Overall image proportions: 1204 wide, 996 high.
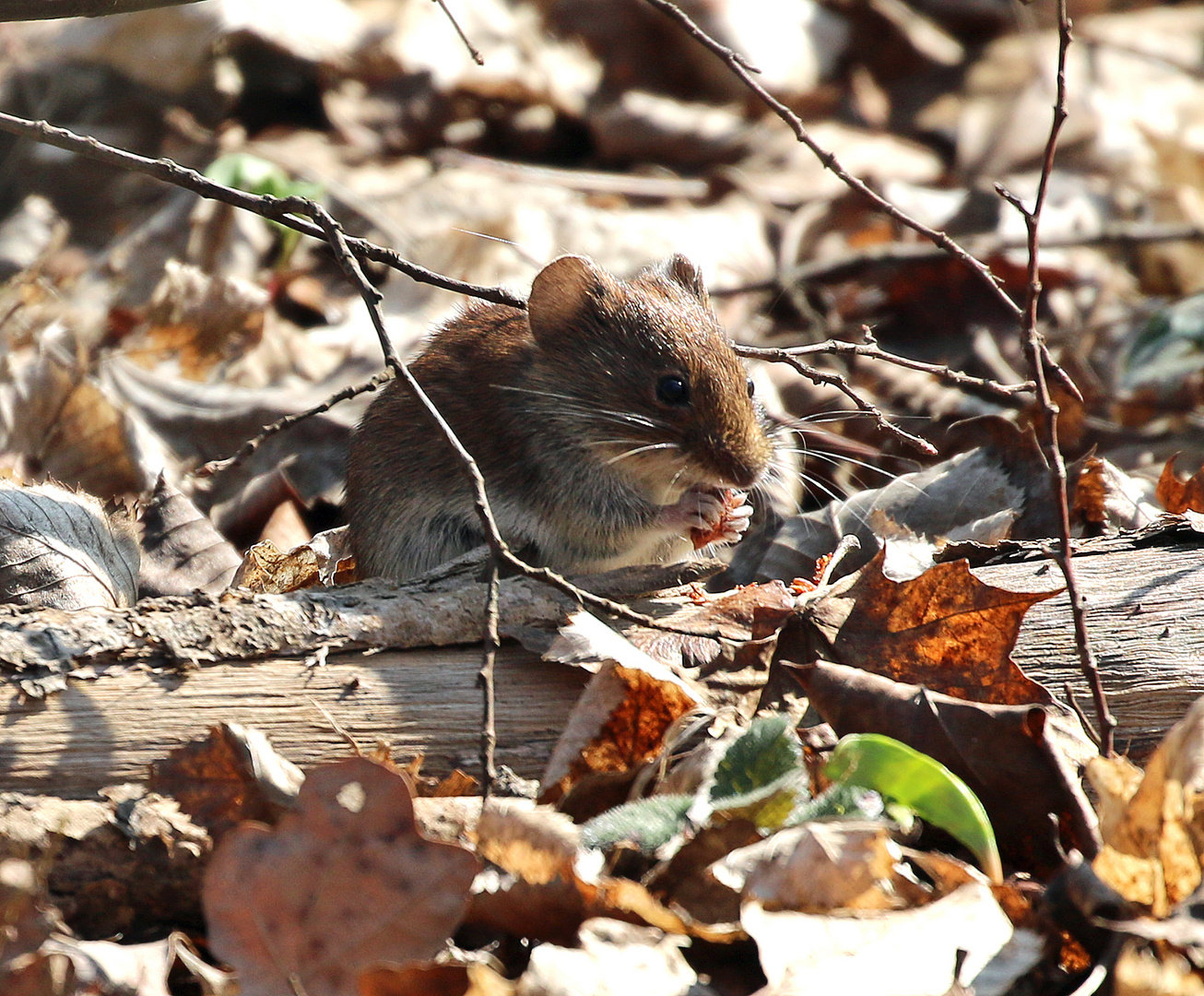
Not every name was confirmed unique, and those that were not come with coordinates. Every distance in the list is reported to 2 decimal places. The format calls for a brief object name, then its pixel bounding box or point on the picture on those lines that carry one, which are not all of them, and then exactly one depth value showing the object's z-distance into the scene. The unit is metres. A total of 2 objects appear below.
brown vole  8.65
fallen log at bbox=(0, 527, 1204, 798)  5.78
